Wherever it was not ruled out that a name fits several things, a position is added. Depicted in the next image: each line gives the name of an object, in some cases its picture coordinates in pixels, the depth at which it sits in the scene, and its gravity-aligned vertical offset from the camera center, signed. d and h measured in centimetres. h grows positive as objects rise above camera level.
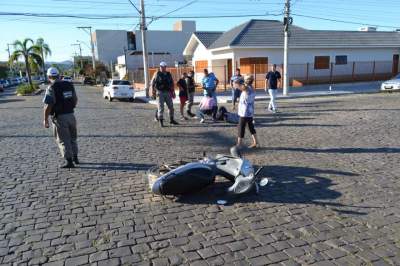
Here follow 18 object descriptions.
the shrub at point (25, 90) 3393 -134
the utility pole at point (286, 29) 2003 +224
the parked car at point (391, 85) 2118 -107
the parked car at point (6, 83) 5955 -120
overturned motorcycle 471 -143
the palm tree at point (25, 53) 4094 +265
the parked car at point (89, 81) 5570 -104
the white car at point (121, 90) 2158 -100
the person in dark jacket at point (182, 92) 1211 -67
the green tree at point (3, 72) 7709 +97
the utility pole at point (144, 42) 2200 +189
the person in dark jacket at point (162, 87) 1039 -43
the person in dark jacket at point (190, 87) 1242 -52
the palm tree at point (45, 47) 6282 +496
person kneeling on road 1152 -115
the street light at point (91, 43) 5978 +535
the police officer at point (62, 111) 627 -64
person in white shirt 748 -77
